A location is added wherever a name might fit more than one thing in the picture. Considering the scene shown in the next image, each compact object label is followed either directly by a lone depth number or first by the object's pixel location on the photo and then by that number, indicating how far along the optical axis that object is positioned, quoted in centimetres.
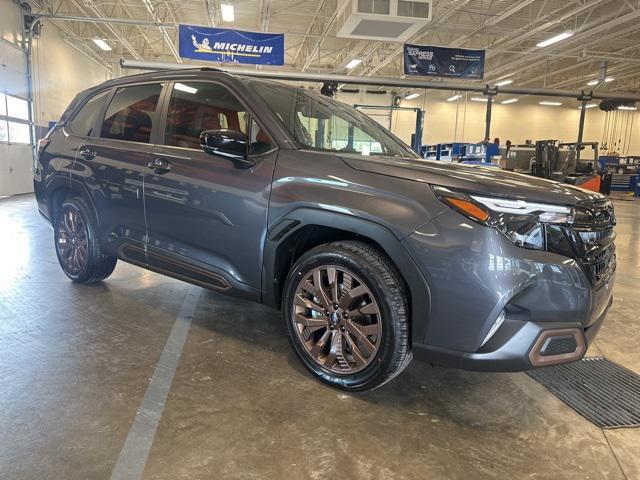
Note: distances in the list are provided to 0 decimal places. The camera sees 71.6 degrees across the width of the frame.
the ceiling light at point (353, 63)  1863
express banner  1365
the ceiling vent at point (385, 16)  1063
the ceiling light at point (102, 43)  1651
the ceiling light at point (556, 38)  1418
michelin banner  1193
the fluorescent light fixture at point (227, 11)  1227
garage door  1175
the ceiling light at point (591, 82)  2450
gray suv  186
